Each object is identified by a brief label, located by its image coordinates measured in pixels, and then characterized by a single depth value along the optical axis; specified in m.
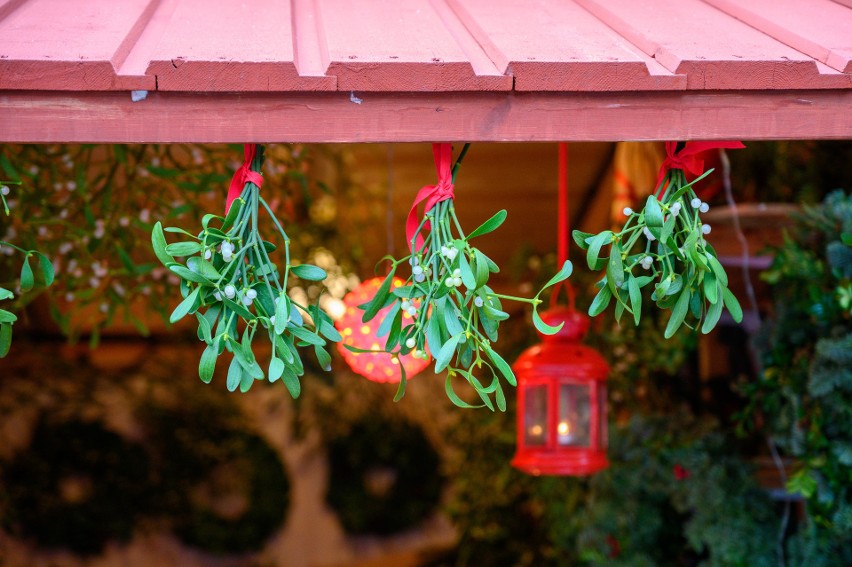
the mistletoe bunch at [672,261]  1.59
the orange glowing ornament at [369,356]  2.44
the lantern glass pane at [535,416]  2.54
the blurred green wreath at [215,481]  5.15
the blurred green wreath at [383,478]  5.47
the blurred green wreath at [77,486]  4.86
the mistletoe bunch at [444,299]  1.53
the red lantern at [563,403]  2.48
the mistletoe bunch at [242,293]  1.51
